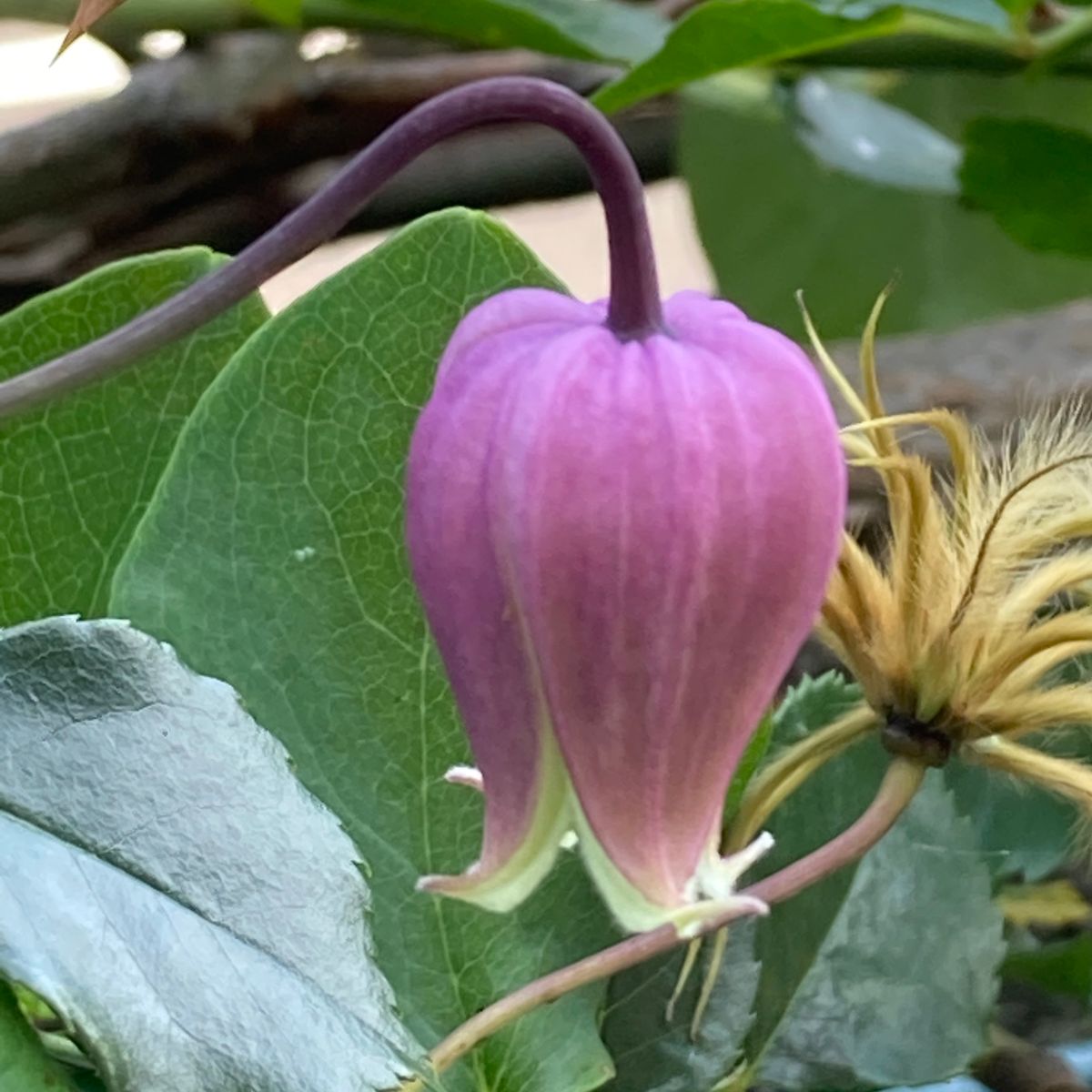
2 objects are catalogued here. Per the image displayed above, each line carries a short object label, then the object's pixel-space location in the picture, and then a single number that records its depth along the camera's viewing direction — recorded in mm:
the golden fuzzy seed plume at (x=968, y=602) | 215
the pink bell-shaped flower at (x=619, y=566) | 192
